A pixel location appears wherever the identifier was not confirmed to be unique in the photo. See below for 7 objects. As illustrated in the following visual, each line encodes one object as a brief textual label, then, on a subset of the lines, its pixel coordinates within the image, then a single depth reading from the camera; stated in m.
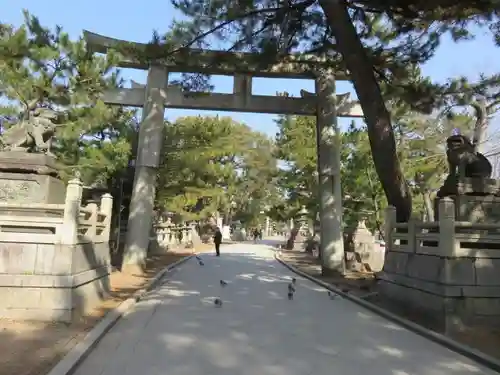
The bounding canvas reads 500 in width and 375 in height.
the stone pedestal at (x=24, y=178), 9.51
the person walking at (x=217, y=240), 28.14
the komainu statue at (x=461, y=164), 10.22
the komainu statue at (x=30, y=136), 10.04
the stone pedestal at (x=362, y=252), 20.47
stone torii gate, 16.78
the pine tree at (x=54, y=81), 13.47
